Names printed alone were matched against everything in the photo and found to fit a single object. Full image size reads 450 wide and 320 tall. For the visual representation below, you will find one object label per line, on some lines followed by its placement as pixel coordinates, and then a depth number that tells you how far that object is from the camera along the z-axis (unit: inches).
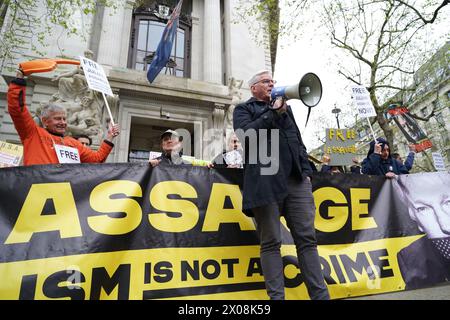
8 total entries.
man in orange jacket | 108.7
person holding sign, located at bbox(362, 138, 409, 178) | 160.9
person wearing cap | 146.5
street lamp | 660.6
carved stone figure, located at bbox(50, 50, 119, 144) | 352.5
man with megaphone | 80.2
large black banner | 90.9
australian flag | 354.3
